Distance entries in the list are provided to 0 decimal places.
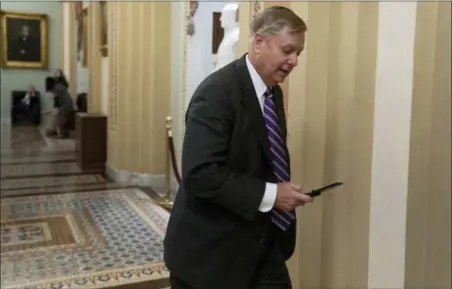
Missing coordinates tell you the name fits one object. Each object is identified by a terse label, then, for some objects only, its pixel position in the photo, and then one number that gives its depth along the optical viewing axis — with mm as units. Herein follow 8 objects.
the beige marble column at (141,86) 7121
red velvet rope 5703
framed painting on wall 15305
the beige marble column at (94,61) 8734
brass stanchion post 5824
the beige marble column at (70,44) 11156
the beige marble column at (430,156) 1972
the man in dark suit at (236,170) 1742
